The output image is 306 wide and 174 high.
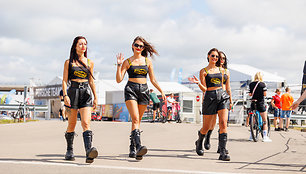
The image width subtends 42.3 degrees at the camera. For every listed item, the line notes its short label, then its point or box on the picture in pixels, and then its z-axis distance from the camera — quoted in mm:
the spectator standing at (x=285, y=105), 16375
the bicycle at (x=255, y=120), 10602
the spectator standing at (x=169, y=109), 21547
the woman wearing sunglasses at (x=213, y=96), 6871
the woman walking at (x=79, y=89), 5934
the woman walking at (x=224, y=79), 7282
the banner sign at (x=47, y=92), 42156
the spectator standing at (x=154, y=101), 19625
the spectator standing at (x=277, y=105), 16269
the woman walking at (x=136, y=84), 6321
